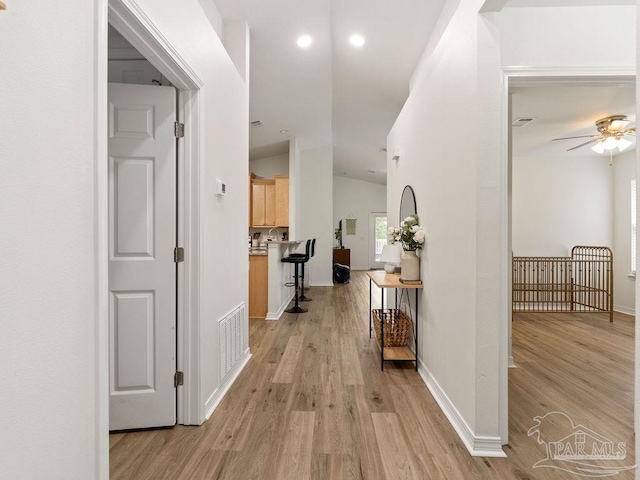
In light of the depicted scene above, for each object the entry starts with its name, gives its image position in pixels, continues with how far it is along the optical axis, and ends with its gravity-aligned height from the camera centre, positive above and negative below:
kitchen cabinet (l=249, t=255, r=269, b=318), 4.95 -0.71
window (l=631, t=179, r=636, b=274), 5.25 +0.21
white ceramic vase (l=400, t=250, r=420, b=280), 3.04 -0.24
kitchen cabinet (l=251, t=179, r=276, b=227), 6.83 +0.73
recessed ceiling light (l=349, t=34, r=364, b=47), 3.56 +2.24
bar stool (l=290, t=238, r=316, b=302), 5.76 -1.02
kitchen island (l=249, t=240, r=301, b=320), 4.85 -0.64
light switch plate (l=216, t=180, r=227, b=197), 2.44 +0.40
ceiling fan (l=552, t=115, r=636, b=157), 3.94 +1.32
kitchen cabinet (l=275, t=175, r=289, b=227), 6.77 +0.81
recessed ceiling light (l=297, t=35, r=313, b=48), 3.65 +2.28
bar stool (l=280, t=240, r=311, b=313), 5.10 -0.33
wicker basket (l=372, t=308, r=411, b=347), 3.29 -0.93
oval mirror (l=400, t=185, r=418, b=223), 3.27 +0.40
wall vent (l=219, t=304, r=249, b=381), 2.54 -0.85
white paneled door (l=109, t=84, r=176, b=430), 2.03 -0.10
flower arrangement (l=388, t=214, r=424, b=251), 2.90 +0.06
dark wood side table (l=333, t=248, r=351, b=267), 9.69 -0.48
